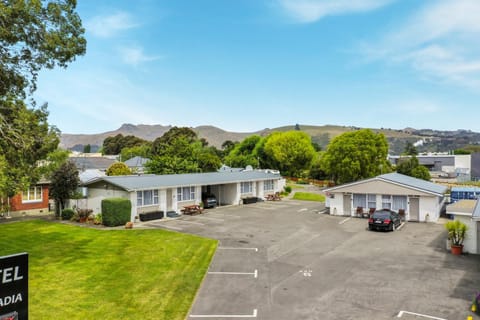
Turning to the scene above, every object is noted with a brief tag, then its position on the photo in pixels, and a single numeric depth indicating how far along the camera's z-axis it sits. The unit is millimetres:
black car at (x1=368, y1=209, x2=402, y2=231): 24766
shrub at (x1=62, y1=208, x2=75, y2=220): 29219
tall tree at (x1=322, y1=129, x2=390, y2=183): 49844
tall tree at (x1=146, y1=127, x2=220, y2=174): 47250
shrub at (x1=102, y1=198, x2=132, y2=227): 26578
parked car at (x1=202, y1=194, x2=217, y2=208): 36500
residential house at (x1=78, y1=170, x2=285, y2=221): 29438
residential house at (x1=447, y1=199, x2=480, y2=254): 18656
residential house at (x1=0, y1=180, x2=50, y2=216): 31125
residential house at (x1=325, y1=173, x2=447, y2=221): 28781
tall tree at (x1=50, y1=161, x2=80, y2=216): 29766
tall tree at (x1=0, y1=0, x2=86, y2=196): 14430
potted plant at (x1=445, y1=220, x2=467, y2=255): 18656
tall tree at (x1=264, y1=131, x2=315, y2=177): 75500
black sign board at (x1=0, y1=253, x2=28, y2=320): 4531
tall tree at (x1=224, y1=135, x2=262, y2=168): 81125
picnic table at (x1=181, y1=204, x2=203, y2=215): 32188
